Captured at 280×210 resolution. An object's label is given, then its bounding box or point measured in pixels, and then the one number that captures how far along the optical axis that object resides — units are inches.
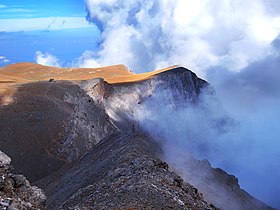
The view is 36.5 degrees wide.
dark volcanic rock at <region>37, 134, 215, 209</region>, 986.1
